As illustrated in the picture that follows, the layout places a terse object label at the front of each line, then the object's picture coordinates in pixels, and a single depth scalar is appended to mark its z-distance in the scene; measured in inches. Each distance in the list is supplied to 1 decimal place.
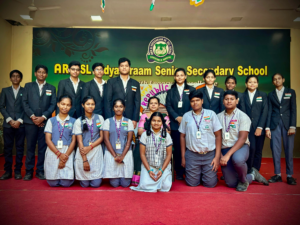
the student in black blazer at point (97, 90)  152.4
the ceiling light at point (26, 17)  233.0
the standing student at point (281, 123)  145.8
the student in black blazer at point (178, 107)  154.1
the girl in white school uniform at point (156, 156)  122.9
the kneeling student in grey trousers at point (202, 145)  132.2
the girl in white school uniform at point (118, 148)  130.6
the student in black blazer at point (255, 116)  148.2
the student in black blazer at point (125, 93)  150.1
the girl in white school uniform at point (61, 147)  128.0
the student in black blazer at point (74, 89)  150.0
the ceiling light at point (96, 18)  233.9
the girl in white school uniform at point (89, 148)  128.7
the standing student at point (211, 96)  153.3
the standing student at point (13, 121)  145.0
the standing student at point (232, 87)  153.3
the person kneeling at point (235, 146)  126.4
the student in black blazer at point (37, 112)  145.3
